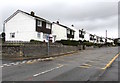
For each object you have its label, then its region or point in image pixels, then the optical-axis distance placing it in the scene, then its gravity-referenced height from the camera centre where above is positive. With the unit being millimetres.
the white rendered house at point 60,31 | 28667 +3310
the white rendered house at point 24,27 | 20656 +3383
